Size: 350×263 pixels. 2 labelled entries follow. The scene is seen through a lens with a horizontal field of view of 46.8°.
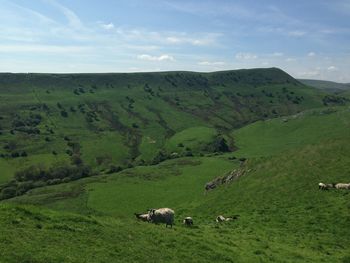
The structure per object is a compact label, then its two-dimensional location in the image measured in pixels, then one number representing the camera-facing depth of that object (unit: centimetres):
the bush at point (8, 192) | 15102
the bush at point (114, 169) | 18400
